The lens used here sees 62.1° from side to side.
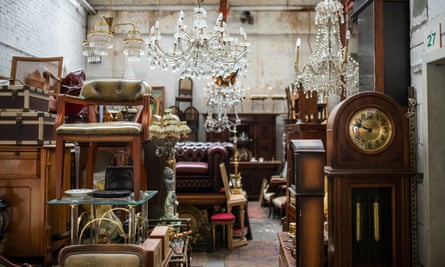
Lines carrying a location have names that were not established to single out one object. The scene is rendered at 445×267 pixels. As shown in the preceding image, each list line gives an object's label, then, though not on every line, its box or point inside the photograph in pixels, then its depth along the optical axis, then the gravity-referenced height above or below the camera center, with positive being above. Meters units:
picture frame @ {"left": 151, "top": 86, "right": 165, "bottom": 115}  10.23 +1.50
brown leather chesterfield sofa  5.90 -0.45
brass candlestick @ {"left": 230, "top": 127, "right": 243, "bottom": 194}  6.54 -0.67
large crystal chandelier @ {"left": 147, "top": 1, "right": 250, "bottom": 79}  5.01 +1.35
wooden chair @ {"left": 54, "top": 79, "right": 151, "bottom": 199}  2.81 +0.14
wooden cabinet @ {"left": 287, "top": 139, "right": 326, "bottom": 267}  3.01 -0.47
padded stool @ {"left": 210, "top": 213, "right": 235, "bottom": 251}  5.60 -1.14
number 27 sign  2.74 +0.84
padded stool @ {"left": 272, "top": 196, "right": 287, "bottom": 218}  7.18 -1.13
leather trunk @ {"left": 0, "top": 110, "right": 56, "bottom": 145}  3.72 +0.17
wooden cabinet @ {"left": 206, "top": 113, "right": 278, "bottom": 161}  10.16 +0.28
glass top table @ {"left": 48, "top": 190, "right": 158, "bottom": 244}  2.59 -0.40
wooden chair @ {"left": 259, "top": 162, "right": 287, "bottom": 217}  7.80 -0.92
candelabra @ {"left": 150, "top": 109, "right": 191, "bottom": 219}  3.96 +0.09
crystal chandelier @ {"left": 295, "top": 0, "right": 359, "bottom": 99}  5.46 +1.26
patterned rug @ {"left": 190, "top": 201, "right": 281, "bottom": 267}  4.97 -1.57
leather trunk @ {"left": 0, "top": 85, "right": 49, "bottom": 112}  3.75 +0.48
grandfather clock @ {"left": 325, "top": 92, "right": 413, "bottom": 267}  2.95 -0.29
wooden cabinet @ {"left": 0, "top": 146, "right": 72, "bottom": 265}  3.72 -0.55
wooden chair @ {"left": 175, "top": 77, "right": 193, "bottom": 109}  10.20 +1.52
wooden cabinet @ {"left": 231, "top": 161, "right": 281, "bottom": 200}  9.77 -0.71
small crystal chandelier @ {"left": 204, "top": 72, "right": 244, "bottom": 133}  7.80 +1.09
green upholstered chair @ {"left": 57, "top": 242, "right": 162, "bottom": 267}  2.47 -0.74
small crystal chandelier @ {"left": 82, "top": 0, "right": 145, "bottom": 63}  6.20 +1.82
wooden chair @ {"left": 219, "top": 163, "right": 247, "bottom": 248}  5.77 -0.91
